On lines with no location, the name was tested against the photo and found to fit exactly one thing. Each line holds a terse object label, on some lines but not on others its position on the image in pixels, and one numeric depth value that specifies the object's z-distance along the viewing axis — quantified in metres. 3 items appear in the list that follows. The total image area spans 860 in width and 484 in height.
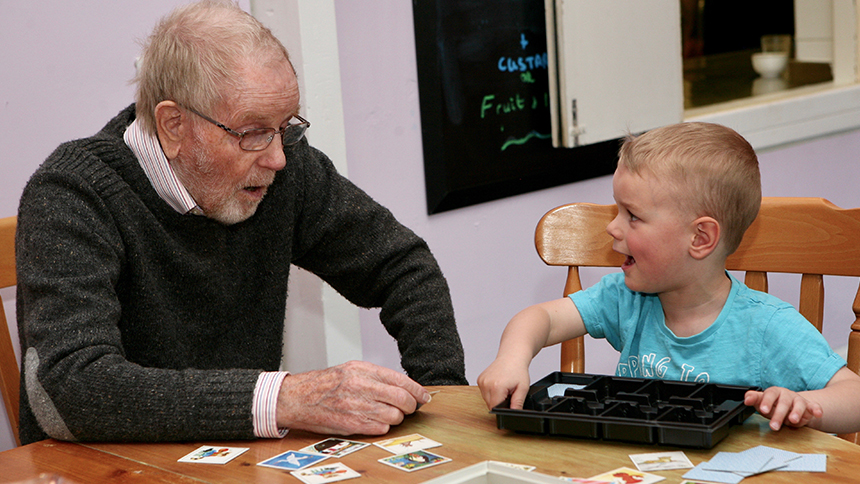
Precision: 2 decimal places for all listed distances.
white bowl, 4.35
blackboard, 2.68
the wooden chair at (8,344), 1.73
